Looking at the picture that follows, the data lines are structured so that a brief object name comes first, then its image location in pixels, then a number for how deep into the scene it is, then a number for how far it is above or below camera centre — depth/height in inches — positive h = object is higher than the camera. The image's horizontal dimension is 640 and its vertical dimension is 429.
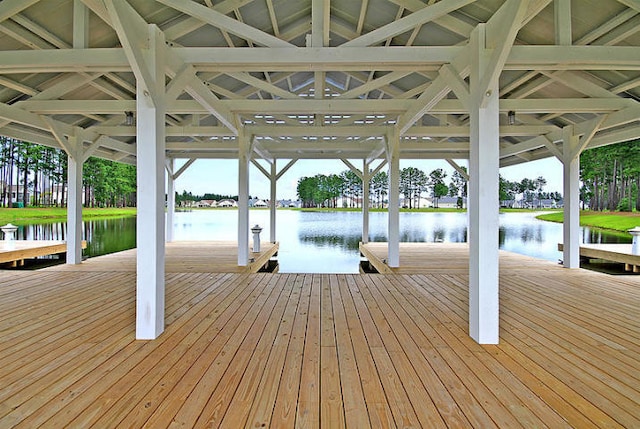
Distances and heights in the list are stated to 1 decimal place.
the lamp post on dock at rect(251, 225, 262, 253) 315.0 -26.5
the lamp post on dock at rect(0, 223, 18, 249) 301.9 -22.1
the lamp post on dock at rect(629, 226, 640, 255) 285.6 -26.2
